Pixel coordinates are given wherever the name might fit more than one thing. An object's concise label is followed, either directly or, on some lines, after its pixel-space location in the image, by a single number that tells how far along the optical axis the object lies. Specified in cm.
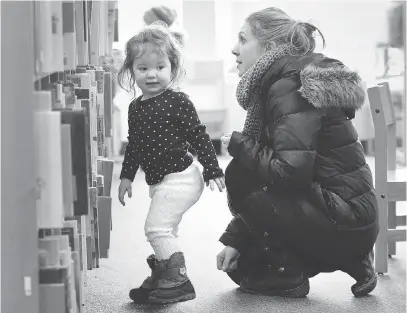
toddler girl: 328
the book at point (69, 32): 242
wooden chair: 367
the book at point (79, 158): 233
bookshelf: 230
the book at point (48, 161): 230
